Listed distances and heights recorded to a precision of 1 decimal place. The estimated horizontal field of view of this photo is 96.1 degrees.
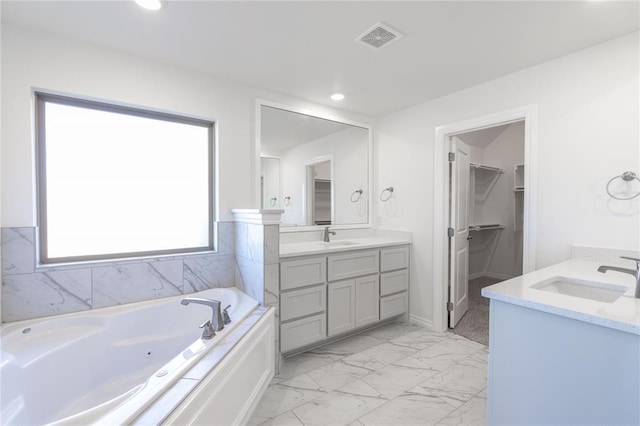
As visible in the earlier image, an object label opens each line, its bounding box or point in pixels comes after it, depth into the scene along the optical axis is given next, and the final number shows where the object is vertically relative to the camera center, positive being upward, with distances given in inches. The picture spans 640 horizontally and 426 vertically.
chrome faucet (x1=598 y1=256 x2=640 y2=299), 47.2 -12.2
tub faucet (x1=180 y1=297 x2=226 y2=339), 61.3 -25.0
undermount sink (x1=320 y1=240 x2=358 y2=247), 111.7 -14.4
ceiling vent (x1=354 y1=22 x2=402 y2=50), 70.8 +44.0
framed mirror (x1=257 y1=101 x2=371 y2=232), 110.6 +17.3
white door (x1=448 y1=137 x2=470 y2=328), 115.2 -7.5
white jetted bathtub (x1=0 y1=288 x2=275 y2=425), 43.8 -31.7
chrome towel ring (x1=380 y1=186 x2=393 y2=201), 133.2 +7.3
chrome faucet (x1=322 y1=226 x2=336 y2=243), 121.8 -11.5
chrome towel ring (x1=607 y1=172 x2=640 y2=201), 70.9 +7.4
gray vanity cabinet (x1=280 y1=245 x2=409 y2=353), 91.6 -30.5
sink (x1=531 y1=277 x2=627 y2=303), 55.8 -16.5
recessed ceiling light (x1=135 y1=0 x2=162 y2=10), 61.3 +44.2
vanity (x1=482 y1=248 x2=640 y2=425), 39.2 -22.5
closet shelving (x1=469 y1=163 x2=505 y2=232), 179.6 +15.7
